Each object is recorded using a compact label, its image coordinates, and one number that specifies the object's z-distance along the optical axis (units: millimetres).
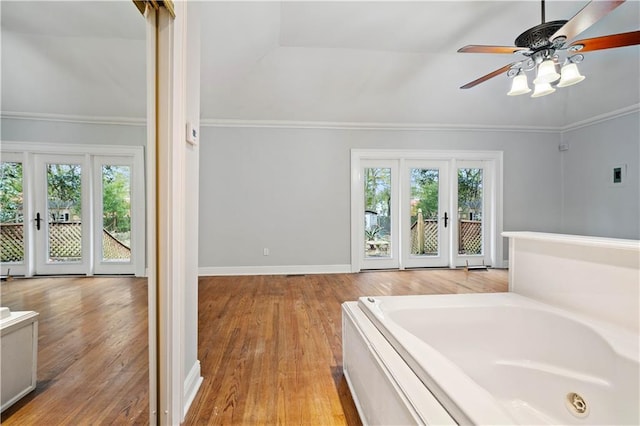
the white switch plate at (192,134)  1501
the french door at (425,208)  4844
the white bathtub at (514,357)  945
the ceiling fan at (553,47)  1738
